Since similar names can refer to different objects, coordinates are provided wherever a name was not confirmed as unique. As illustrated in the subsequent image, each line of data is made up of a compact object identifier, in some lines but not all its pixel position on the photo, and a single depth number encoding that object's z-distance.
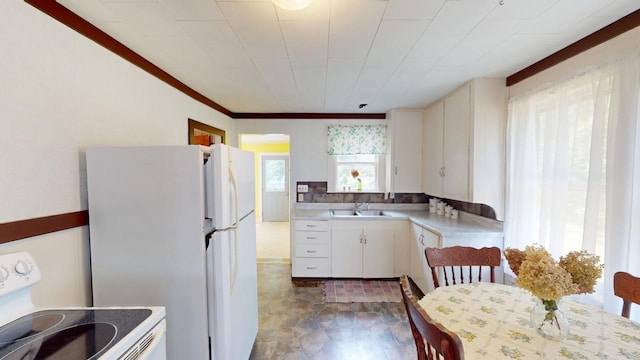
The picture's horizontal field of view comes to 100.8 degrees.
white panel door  7.40
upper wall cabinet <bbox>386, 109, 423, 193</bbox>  3.68
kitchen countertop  2.57
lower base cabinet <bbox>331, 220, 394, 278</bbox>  3.46
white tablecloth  0.99
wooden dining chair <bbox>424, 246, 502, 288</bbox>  1.72
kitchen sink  3.84
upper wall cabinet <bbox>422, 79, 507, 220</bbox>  2.46
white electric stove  0.84
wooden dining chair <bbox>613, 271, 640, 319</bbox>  1.23
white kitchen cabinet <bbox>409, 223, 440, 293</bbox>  2.80
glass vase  1.07
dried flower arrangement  1.01
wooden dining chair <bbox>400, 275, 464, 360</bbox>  0.73
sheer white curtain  1.46
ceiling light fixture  1.22
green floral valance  3.96
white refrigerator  1.44
